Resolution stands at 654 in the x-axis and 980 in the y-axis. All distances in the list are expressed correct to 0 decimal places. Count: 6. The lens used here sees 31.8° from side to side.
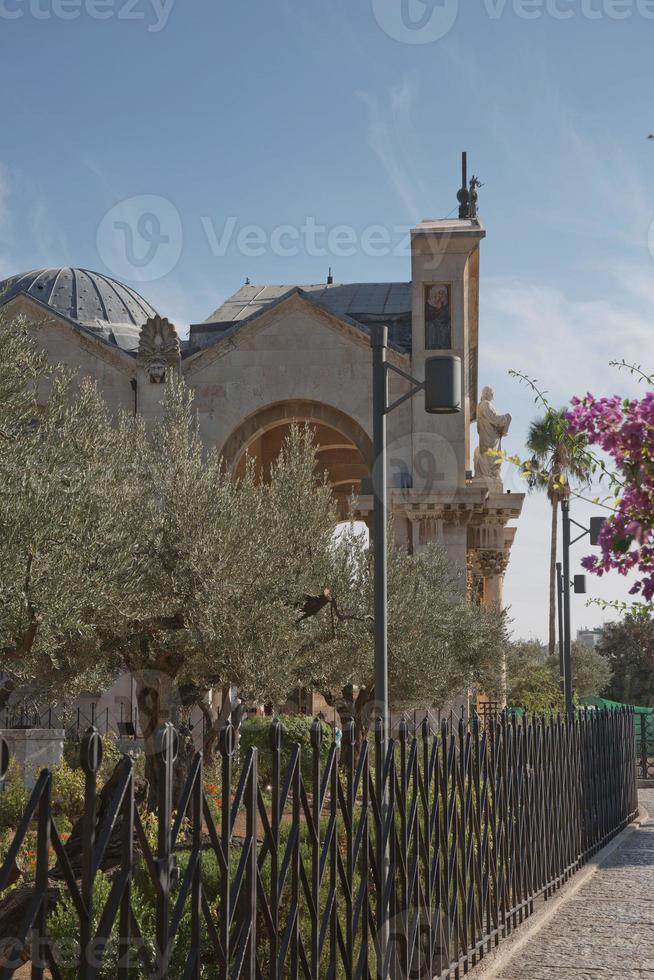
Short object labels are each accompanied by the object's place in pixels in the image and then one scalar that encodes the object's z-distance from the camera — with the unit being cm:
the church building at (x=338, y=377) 3466
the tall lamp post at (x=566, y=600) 2587
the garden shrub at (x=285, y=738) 1995
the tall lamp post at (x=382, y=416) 1031
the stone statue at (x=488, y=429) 3594
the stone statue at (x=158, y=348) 3512
